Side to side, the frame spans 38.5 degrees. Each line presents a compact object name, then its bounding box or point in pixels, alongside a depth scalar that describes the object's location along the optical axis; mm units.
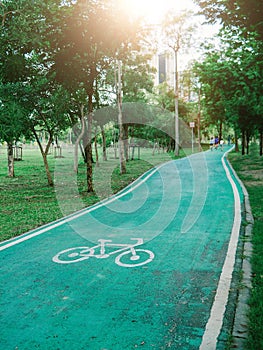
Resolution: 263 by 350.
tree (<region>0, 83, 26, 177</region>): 12641
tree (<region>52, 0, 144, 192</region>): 13336
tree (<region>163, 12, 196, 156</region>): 36312
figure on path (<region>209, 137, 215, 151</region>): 47216
